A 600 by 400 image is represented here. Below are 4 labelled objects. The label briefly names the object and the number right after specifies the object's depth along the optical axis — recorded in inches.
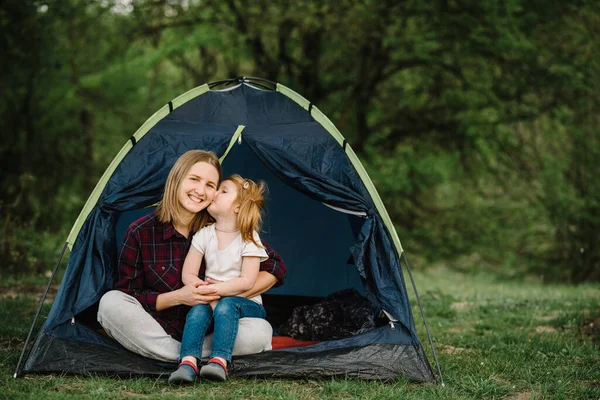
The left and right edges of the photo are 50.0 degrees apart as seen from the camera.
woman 143.0
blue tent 144.1
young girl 139.8
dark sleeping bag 174.2
